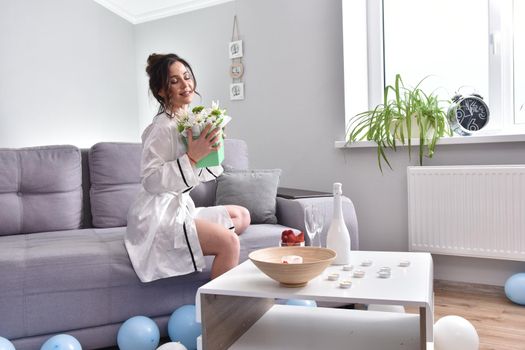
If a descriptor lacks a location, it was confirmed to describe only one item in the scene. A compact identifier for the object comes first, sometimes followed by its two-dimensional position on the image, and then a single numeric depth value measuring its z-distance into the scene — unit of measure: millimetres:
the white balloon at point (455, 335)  1717
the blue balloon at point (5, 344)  1680
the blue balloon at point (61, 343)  1736
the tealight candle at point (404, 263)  1622
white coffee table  1335
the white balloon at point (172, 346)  1746
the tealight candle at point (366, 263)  1654
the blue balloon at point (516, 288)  2475
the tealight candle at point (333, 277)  1486
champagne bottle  1656
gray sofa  1888
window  2881
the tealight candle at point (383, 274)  1484
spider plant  2898
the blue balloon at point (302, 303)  2037
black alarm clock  2904
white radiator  2584
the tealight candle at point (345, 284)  1388
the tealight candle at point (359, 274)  1500
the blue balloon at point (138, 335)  1860
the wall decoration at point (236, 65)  3756
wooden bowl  1362
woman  1961
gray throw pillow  2643
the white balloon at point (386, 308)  1902
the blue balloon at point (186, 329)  1916
